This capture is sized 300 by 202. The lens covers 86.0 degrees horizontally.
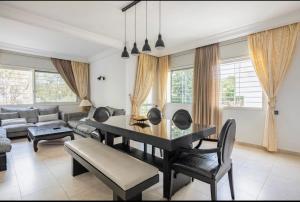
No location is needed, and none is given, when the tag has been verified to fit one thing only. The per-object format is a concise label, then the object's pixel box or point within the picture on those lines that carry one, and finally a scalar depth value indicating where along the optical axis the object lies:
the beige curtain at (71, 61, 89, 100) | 6.02
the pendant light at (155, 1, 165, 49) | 2.22
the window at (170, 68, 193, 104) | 4.81
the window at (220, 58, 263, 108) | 3.55
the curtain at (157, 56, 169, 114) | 5.26
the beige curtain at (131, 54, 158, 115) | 4.81
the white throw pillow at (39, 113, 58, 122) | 4.79
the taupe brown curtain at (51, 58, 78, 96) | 5.63
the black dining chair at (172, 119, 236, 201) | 1.54
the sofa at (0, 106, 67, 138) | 4.10
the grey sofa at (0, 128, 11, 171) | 2.49
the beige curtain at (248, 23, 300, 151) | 3.02
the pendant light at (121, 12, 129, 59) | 2.84
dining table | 1.68
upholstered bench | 1.32
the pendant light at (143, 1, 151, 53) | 2.42
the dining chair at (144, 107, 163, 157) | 3.03
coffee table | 3.33
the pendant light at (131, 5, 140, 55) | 2.65
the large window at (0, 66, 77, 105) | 4.84
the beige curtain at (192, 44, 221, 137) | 4.02
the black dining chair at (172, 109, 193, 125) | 2.74
